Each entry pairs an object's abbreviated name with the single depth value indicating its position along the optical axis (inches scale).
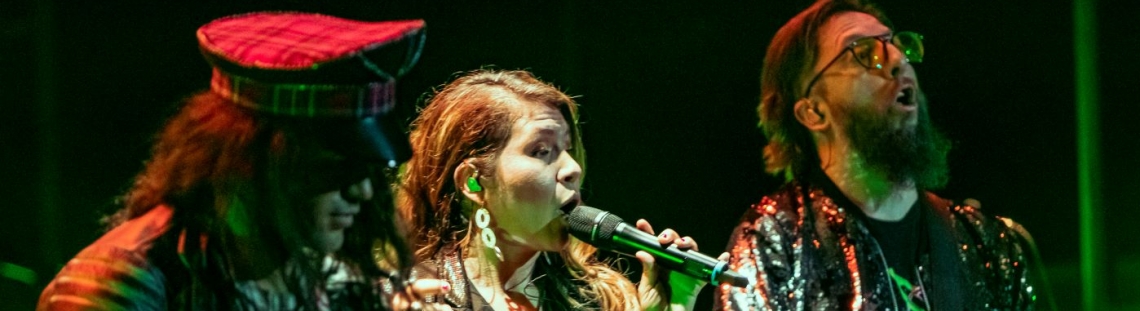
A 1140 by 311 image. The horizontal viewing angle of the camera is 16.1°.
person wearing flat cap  185.1
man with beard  217.2
